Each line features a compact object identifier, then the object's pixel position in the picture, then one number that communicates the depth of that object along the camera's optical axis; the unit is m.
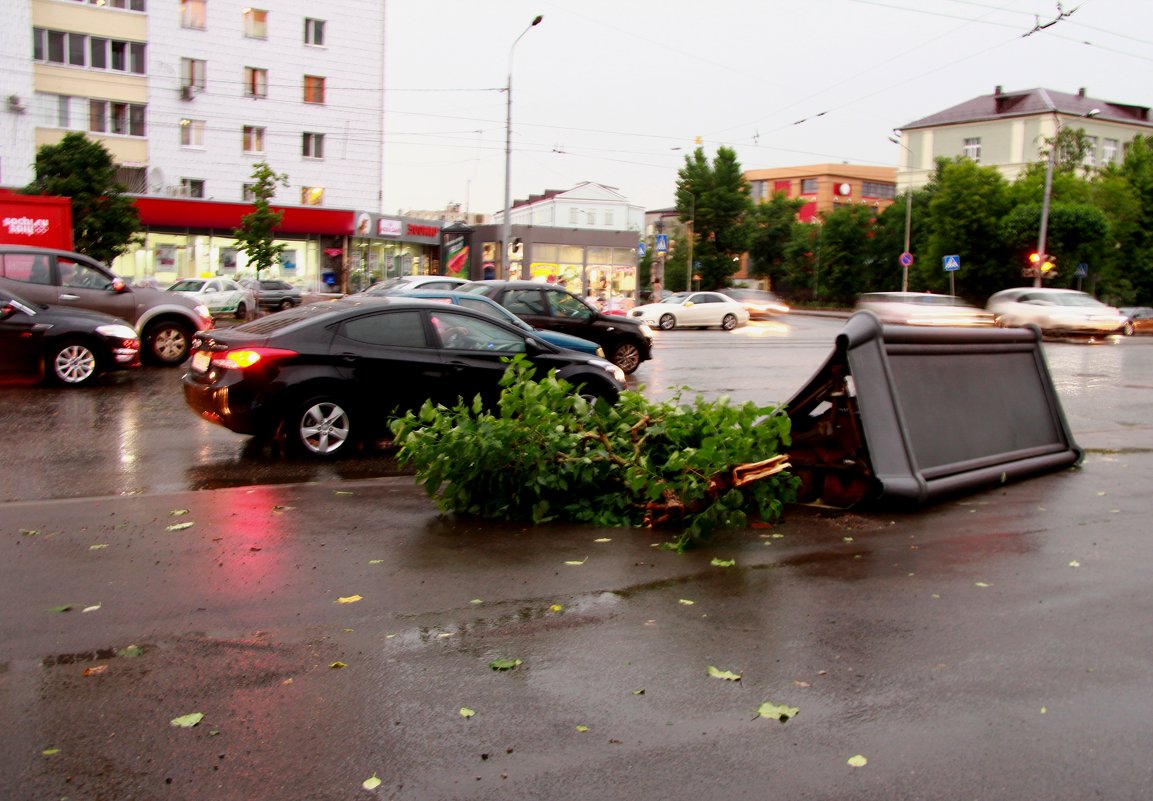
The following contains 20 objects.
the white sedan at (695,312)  39.28
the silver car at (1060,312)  33.03
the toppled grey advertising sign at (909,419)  7.41
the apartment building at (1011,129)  76.69
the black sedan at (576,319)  18.19
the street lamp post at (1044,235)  43.50
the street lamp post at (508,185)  39.03
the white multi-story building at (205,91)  44.47
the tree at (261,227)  39.81
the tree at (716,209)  82.25
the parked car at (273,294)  42.00
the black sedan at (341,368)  9.52
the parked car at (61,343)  13.80
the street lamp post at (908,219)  56.73
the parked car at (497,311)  14.48
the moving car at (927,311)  30.27
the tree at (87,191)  34.75
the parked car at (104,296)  15.62
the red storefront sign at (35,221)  20.64
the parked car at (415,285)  21.41
